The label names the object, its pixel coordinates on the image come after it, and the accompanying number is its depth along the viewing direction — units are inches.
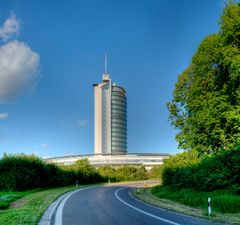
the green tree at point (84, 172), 1581.1
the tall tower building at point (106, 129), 5238.8
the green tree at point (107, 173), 1939.3
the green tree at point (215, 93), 651.5
